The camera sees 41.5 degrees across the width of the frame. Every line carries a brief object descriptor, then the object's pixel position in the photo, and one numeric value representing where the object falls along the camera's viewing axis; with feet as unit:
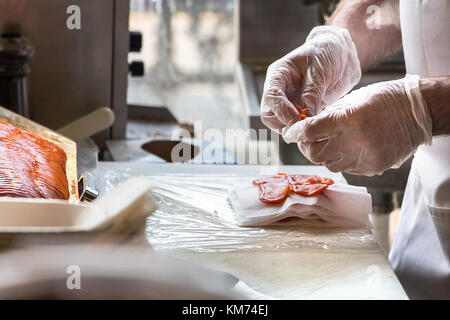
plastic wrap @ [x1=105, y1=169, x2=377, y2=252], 4.31
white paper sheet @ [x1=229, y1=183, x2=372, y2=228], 4.67
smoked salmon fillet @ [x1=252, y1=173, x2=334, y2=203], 4.84
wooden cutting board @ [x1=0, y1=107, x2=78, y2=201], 5.41
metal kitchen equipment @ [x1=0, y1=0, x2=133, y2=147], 7.41
